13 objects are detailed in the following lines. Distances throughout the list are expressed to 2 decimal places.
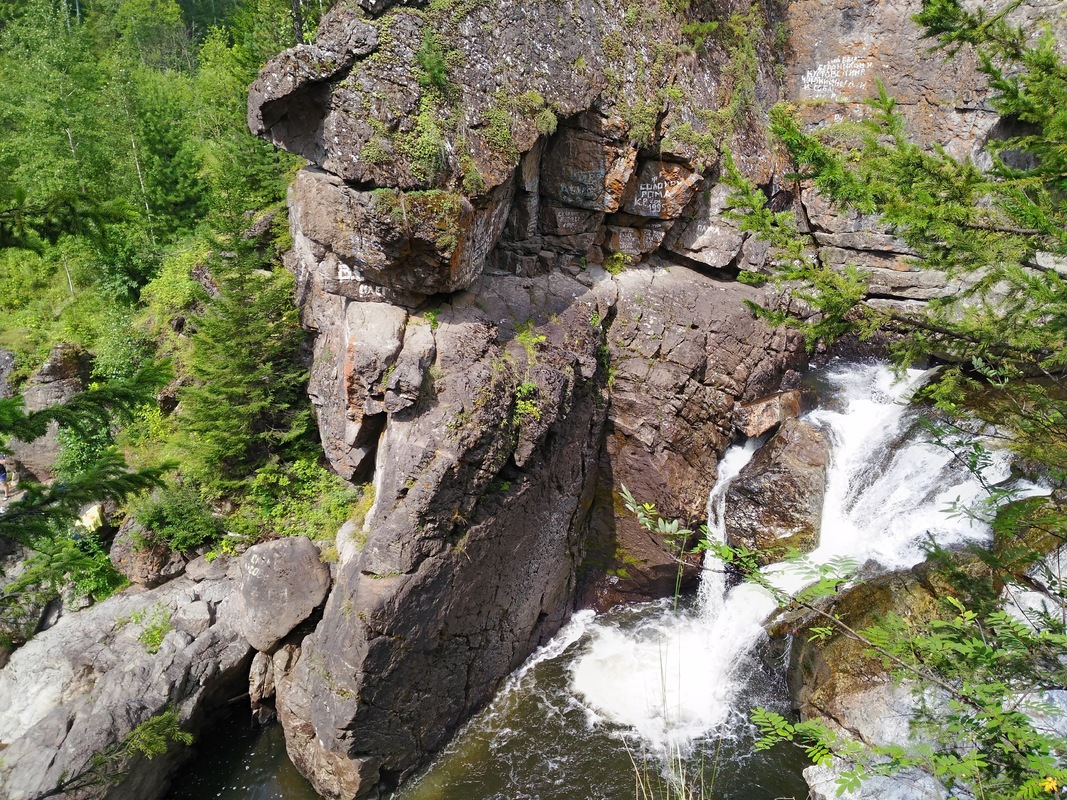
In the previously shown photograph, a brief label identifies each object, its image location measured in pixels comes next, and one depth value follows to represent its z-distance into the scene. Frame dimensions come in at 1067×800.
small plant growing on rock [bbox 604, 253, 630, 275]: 14.14
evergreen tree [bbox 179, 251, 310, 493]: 11.99
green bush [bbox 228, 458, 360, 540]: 11.82
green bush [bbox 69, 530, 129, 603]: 12.07
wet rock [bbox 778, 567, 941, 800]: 8.45
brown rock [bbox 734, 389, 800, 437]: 13.64
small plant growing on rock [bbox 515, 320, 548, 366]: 11.60
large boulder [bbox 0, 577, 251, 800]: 9.20
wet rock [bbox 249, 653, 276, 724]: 11.10
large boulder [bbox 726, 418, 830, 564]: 11.99
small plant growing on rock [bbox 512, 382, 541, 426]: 11.02
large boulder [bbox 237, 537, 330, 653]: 10.81
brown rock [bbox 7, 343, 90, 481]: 14.36
